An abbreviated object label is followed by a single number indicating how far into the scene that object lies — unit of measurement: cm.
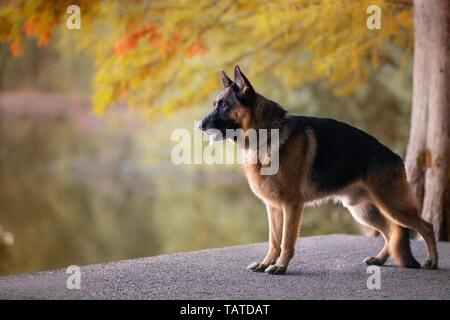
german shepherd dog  609
